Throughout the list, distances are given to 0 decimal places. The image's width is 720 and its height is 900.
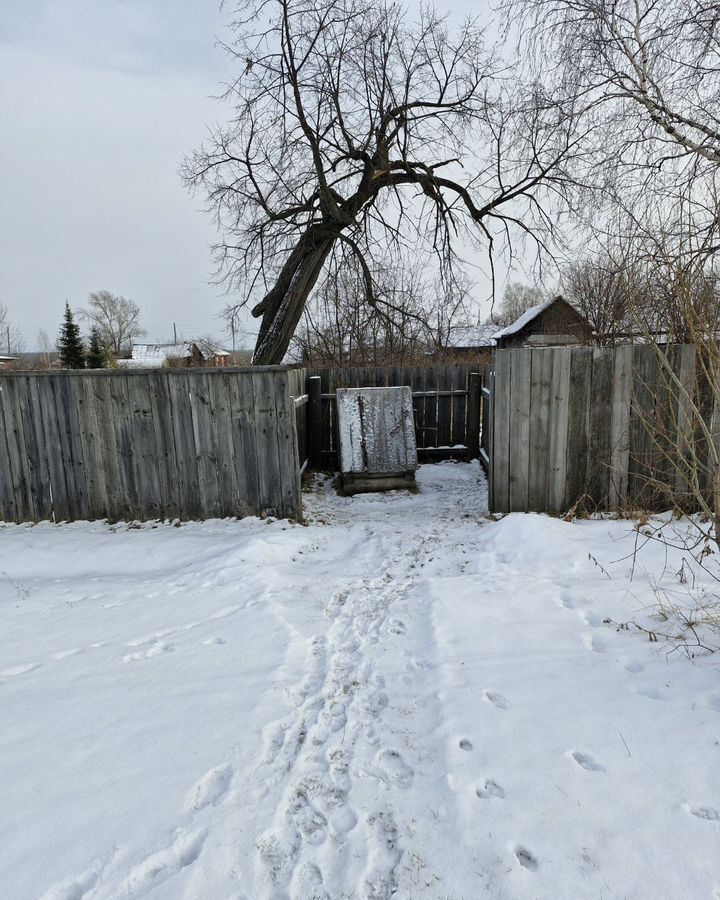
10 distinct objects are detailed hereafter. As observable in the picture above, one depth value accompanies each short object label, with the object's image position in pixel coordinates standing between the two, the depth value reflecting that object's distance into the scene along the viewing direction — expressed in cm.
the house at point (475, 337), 3762
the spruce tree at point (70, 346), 2894
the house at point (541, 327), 2178
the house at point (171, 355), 4170
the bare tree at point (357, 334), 1312
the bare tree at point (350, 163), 848
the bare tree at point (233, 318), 1083
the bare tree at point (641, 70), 614
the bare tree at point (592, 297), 1062
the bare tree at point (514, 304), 4631
